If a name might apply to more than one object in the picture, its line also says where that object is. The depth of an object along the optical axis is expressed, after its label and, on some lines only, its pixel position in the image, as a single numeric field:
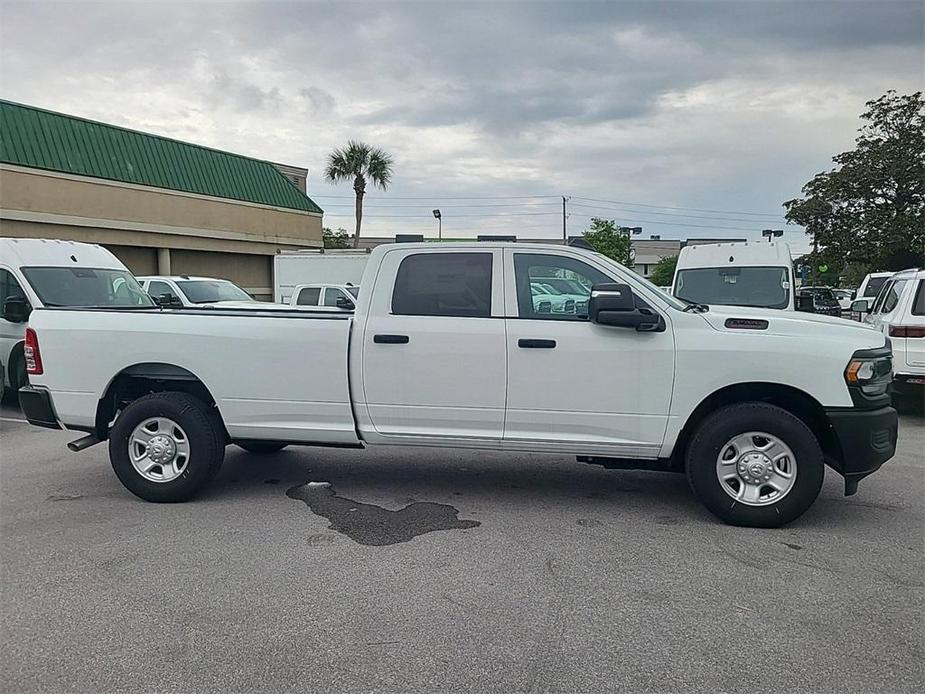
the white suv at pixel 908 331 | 8.38
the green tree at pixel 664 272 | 46.57
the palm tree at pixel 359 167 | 41.69
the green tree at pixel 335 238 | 49.12
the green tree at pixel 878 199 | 26.70
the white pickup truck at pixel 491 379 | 4.76
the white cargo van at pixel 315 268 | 22.05
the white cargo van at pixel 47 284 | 9.12
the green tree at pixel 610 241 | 37.50
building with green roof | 20.69
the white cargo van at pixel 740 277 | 11.31
